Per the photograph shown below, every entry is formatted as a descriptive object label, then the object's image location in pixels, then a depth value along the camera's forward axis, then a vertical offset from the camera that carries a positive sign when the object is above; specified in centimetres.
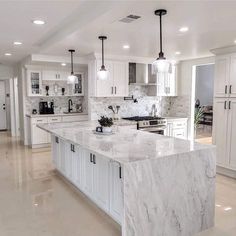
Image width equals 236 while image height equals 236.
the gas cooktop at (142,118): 593 -46
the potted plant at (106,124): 365 -37
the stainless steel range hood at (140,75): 612 +63
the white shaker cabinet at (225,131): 444 -58
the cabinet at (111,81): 543 +42
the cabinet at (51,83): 678 +48
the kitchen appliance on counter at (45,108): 703 -25
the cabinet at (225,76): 441 +44
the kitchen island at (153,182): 220 -84
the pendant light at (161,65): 268 +38
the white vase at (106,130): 364 -45
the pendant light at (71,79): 447 +37
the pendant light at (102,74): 378 +39
